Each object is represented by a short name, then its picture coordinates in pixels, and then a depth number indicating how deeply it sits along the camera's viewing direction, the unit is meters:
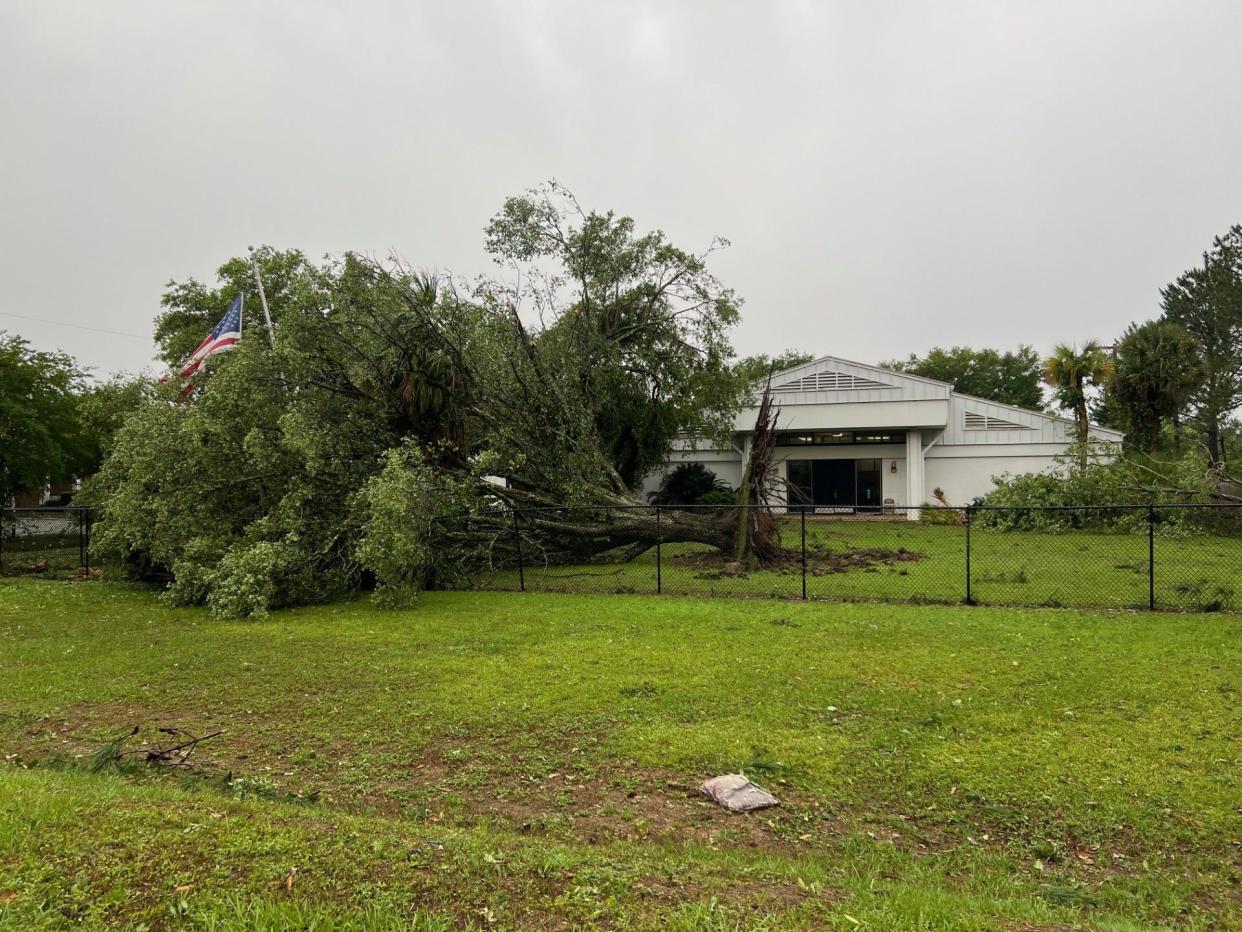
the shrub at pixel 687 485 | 26.36
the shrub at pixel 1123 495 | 12.81
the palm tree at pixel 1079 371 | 23.16
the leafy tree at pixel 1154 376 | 22.36
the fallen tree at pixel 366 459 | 10.36
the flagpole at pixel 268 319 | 12.07
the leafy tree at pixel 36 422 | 19.69
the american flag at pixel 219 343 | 13.03
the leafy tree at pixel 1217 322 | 37.41
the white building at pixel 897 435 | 24.19
